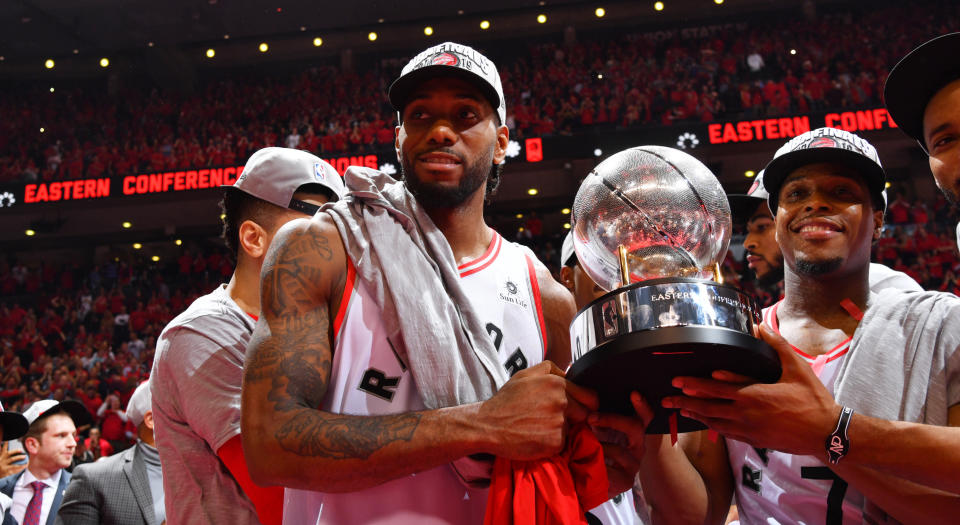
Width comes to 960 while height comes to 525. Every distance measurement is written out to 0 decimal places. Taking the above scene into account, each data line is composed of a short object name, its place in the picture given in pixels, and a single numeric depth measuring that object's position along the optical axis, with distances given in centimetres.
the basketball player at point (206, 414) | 207
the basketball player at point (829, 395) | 143
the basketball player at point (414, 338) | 144
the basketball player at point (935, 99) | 193
